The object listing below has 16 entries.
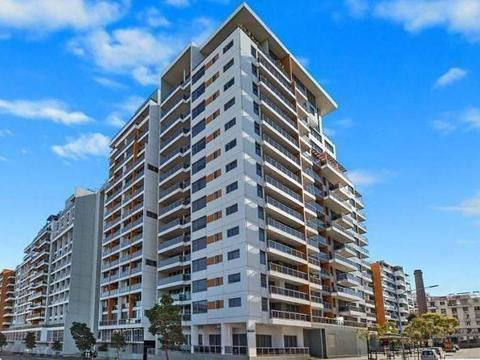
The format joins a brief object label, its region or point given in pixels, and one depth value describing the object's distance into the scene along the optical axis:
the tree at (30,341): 113.56
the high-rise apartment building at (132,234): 79.75
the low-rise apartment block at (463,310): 175.50
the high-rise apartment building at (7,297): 174.00
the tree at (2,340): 133.94
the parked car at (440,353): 71.12
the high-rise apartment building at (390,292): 128.75
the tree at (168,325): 56.50
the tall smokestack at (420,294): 145.25
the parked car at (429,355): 58.84
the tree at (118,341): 74.81
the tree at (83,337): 85.75
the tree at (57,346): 101.70
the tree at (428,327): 87.01
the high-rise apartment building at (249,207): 59.84
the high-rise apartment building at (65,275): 106.88
